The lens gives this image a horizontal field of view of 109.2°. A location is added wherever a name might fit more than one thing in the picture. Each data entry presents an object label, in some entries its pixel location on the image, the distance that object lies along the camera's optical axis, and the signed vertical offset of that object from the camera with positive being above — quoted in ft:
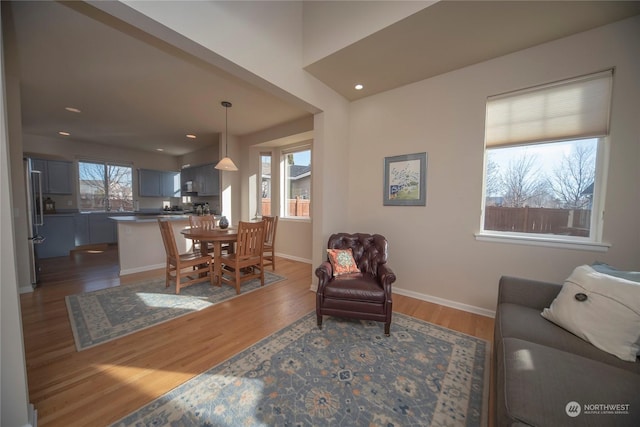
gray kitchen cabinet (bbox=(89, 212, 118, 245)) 18.99 -2.54
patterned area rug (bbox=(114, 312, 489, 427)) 4.44 -4.16
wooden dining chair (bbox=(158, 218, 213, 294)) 9.96 -2.72
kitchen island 12.51 -2.59
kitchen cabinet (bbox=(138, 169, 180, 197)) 22.16 +1.71
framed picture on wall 9.57 +1.03
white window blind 6.73 +3.05
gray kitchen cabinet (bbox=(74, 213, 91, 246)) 18.25 -2.49
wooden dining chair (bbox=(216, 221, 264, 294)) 10.18 -2.45
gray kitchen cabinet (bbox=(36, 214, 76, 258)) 16.03 -2.71
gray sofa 2.89 -2.61
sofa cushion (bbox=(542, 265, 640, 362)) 4.03 -2.04
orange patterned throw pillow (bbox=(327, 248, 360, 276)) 8.52 -2.24
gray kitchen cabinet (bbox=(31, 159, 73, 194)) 17.24 +1.85
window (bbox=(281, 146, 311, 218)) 16.20 +1.42
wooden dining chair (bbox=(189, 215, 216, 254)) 12.66 -1.31
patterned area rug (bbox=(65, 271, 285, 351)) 7.18 -4.10
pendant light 11.96 +2.04
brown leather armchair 7.07 -2.91
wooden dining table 10.25 -1.66
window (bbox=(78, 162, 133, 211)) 19.70 +1.11
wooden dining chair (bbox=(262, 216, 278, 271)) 13.09 -2.12
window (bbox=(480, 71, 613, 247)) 6.88 +1.53
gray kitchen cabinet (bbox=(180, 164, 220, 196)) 18.85 +1.97
